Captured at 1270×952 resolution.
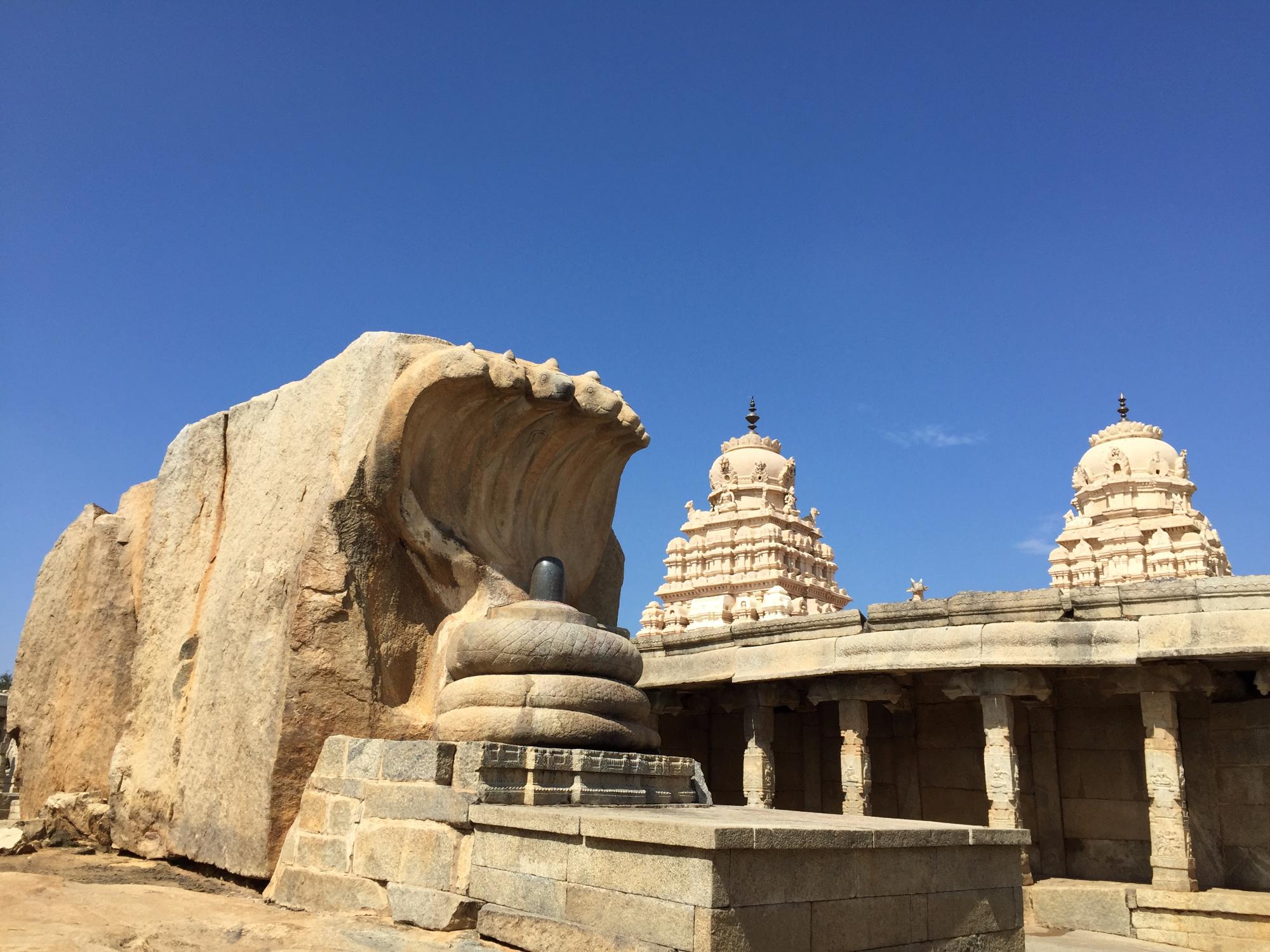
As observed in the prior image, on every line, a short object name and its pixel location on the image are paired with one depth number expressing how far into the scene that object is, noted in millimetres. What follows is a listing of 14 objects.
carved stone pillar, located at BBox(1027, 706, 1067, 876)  11648
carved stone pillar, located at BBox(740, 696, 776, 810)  12305
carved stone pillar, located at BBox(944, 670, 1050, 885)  10594
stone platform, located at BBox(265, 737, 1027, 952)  4926
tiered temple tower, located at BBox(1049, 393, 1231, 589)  36250
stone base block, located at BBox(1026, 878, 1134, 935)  10094
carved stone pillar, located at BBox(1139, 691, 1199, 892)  9891
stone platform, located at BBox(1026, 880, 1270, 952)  9492
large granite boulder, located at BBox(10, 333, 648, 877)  7617
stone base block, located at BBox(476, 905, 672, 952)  5070
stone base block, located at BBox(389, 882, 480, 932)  5828
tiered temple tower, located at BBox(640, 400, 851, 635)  38344
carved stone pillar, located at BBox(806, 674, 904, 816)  11539
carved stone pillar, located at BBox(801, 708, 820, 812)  13641
